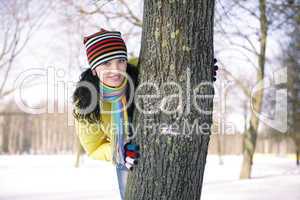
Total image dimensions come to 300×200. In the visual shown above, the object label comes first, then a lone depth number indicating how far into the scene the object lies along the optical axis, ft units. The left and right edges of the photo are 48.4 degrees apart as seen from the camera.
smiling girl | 6.55
